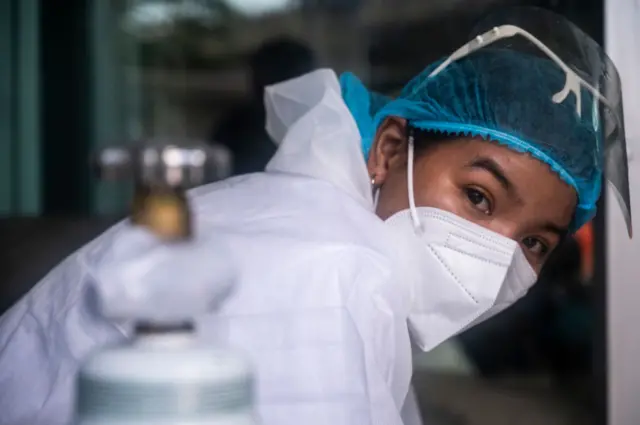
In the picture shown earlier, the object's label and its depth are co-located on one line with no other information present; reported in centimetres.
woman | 117
